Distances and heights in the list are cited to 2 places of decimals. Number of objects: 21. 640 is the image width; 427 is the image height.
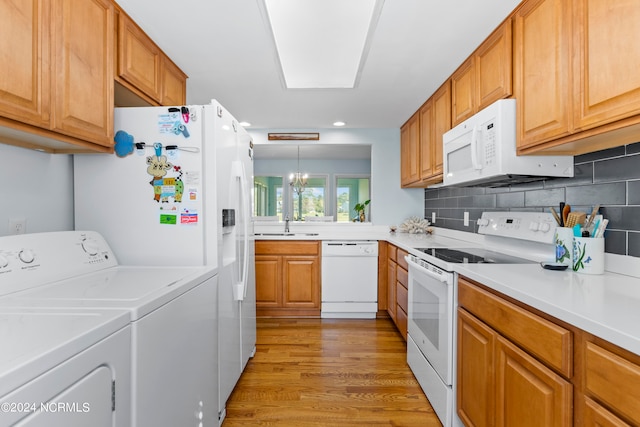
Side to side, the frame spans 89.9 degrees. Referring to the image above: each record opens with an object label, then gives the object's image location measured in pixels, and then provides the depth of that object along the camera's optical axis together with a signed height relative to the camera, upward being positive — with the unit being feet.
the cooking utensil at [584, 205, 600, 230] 4.49 -0.07
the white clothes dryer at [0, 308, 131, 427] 1.97 -1.12
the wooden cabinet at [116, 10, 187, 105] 5.42 +2.77
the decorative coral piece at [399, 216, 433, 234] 11.65 -0.54
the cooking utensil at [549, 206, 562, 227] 5.10 -0.10
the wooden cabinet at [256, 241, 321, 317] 11.21 -2.31
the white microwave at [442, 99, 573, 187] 5.32 +0.99
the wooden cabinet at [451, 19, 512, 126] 5.49 +2.66
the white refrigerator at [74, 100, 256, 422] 5.43 +0.37
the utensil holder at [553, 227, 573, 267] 4.80 -0.52
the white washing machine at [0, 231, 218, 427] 3.25 -1.15
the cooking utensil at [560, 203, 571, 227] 4.98 -0.02
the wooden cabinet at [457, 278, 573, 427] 3.25 -1.93
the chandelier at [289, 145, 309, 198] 20.07 +1.88
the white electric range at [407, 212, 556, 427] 5.45 -1.53
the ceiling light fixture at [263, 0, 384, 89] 6.21 +3.93
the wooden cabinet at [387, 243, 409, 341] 8.85 -2.31
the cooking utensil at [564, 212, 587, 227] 4.78 -0.10
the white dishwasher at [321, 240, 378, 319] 11.23 -2.35
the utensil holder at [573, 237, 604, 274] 4.42 -0.60
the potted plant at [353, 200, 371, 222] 14.82 +0.11
